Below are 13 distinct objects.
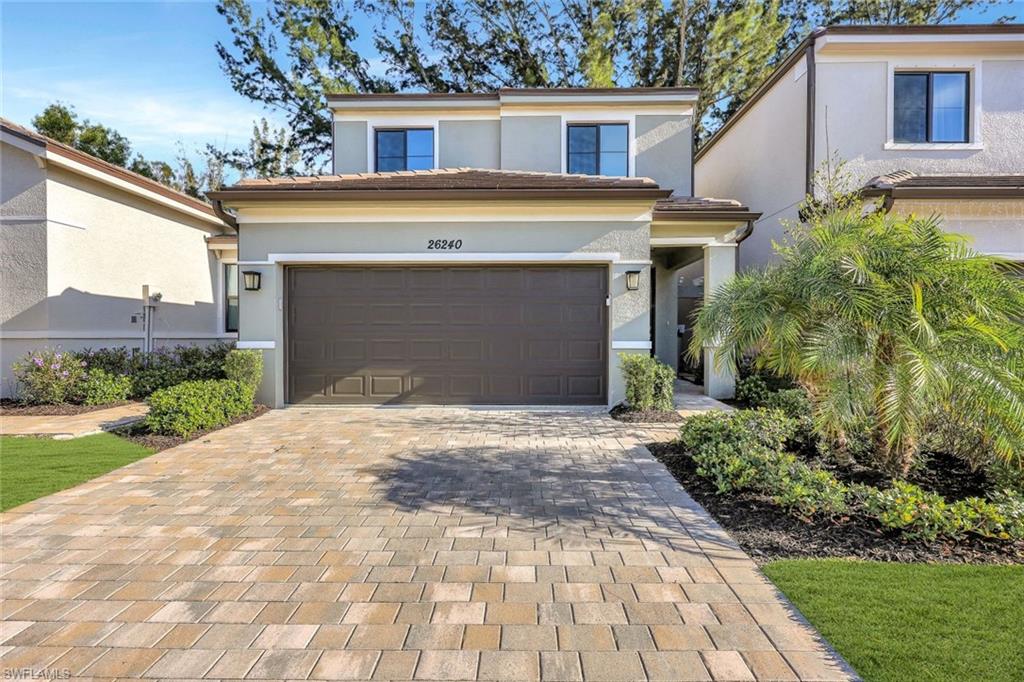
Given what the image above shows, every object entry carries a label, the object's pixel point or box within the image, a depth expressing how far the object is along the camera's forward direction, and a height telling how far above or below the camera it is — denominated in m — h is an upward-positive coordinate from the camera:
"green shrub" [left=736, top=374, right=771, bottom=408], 9.40 -1.18
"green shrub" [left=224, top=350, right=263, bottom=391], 8.88 -0.74
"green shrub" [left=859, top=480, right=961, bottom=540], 3.79 -1.37
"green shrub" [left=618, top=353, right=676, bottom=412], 8.56 -0.97
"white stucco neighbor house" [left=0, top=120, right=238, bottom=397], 10.37 +1.52
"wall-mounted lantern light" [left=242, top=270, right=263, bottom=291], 9.34 +0.77
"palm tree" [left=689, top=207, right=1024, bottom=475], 4.22 -0.03
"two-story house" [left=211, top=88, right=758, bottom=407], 9.31 +0.74
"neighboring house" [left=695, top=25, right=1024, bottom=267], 10.66 +4.62
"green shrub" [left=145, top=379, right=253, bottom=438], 7.20 -1.20
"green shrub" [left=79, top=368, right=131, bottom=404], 9.74 -1.22
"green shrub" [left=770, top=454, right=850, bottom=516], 4.18 -1.36
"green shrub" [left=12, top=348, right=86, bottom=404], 9.53 -0.98
